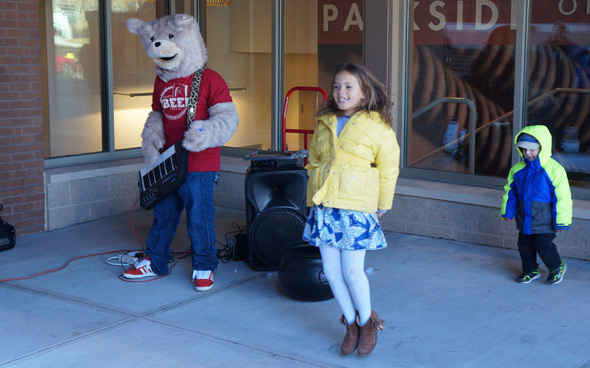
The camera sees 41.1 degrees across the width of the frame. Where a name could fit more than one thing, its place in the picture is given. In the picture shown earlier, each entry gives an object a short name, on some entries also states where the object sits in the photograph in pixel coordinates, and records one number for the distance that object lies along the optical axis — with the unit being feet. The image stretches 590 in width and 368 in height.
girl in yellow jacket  13.48
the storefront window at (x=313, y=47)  24.31
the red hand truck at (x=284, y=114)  20.88
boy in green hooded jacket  17.40
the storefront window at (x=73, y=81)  25.20
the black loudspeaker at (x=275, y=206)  18.57
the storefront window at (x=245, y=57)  26.55
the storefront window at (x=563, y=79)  20.27
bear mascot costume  17.35
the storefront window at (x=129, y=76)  27.07
